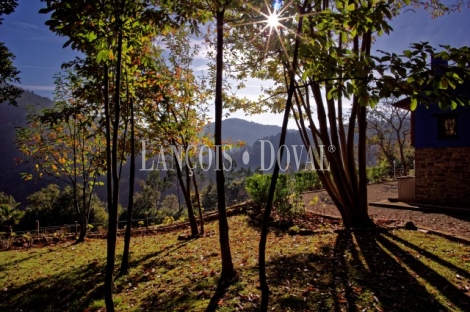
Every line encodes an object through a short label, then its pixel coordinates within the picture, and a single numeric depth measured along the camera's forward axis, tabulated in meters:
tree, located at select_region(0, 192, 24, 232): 17.14
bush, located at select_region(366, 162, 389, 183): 26.44
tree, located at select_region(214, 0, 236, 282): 4.97
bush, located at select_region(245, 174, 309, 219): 11.73
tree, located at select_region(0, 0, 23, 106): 8.01
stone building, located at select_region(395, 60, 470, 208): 12.24
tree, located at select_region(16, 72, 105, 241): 11.71
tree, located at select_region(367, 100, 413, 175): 34.75
